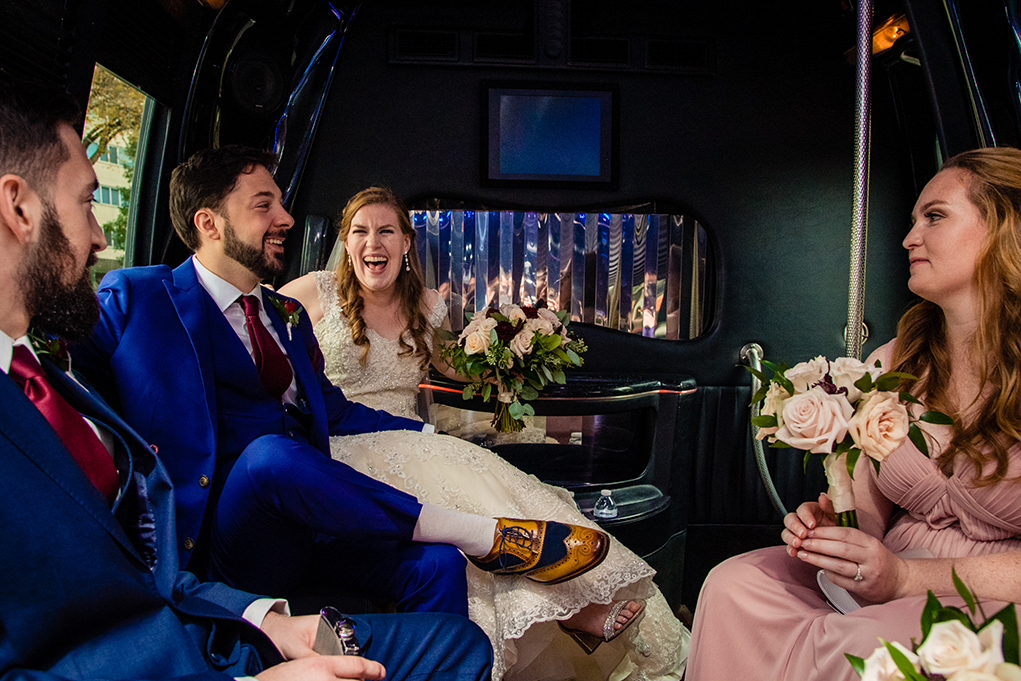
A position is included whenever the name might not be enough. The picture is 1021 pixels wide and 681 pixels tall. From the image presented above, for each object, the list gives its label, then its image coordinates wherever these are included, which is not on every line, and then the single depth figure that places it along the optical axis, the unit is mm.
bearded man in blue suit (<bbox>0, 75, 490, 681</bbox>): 984
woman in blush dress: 1348
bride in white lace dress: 1918
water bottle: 2771
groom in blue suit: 1585
